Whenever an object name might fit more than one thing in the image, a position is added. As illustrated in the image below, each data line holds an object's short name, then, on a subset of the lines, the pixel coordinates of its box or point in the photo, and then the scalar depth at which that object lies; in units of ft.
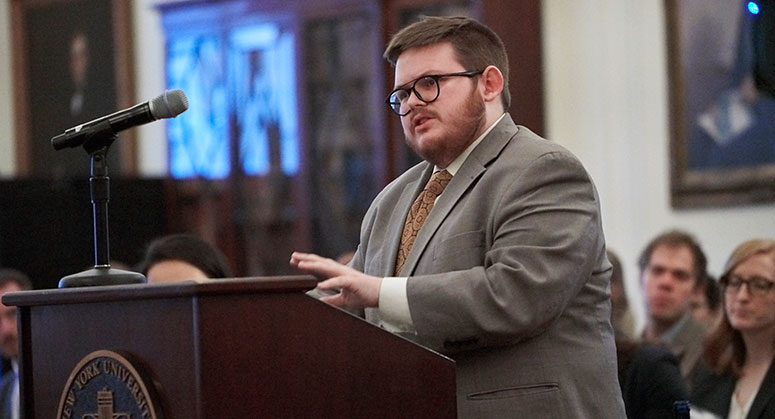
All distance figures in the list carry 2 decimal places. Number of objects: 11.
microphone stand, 17.66
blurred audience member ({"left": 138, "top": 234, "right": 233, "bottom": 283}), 28.40
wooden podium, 14.71
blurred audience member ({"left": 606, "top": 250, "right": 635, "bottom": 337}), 38.78
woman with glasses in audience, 29.84
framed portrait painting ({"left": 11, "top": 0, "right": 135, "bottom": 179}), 72.13
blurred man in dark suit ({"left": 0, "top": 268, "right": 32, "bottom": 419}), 38.68
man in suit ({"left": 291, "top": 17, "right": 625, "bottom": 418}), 17.10
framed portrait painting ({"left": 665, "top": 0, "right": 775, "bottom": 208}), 48.88
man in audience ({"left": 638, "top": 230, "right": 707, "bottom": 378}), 38.55
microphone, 18.01
